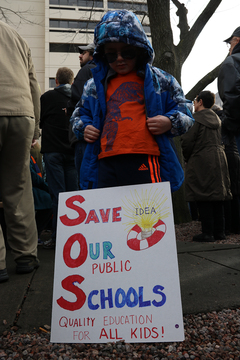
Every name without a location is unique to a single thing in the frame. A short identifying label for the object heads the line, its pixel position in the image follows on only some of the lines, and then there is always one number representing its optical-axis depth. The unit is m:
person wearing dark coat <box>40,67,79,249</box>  3.74
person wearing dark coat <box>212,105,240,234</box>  4.62
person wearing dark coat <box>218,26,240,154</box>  2.85
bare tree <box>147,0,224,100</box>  6.07
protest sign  1.50
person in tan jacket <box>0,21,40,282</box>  2.47
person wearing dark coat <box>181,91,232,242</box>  4.11
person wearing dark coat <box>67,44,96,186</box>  3.16
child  1.84
